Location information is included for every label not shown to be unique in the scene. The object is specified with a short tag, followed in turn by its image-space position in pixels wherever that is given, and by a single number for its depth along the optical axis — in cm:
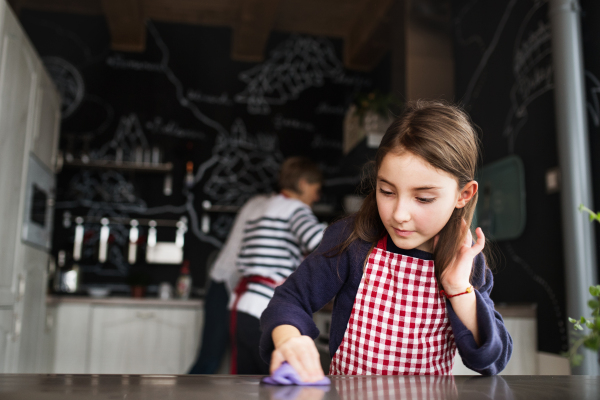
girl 75
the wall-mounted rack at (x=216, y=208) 366
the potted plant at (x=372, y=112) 272
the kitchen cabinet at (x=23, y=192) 203
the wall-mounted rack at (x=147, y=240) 354
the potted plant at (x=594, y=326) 56
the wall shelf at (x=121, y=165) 344
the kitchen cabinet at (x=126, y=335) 300
